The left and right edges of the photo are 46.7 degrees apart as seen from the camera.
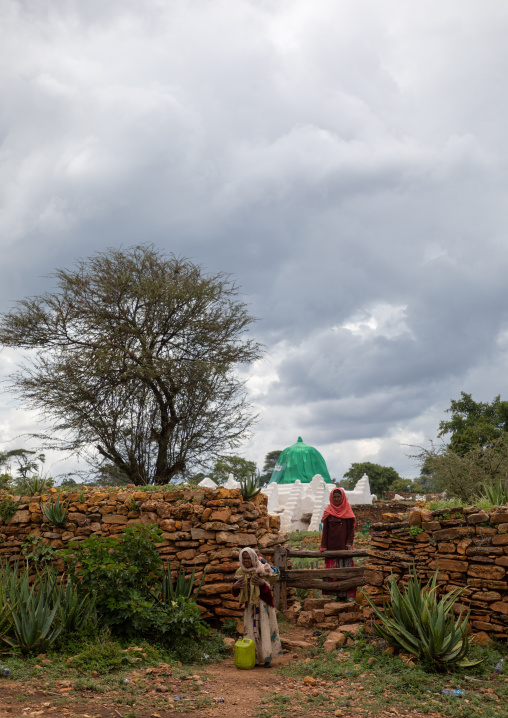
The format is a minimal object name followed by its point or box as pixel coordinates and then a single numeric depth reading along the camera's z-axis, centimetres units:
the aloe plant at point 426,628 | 617
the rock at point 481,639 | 688
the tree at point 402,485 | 4598
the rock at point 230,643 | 756
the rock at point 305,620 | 862
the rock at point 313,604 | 930
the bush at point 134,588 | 711
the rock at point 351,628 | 780
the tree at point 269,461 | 4890
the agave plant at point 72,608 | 694
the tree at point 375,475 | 4703
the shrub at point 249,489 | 924
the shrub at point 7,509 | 990
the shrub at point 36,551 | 933
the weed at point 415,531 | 766
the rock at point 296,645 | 754
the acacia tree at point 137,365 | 1939
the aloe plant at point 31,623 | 649
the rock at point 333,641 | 727
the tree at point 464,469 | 1603
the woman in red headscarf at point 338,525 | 1001
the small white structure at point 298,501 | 2127
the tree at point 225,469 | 2659
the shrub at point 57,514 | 946
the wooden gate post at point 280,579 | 924
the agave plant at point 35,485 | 1052
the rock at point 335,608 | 875
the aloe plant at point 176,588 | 789
